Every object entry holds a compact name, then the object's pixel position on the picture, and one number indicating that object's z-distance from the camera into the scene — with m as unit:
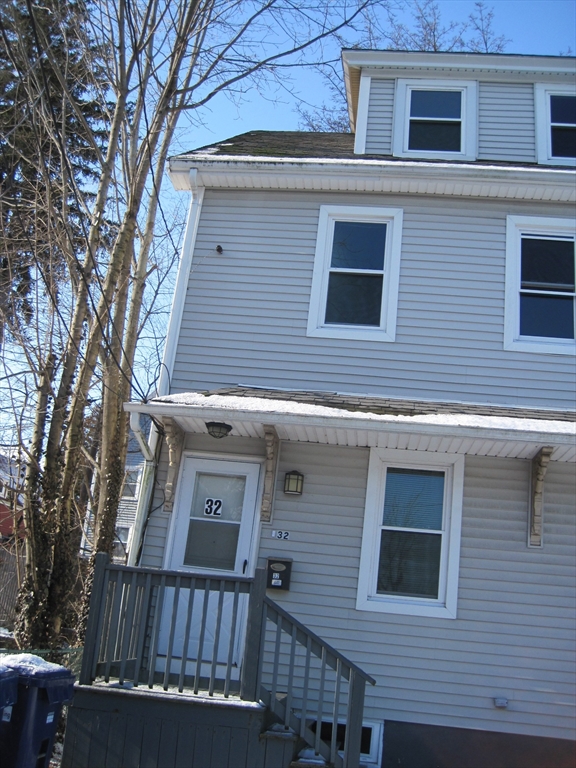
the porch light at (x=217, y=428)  6.50
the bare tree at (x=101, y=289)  7.34
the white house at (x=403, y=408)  6.23
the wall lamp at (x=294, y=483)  6.79
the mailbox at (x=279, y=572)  6.55
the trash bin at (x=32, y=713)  4.50
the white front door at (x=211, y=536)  6.52
